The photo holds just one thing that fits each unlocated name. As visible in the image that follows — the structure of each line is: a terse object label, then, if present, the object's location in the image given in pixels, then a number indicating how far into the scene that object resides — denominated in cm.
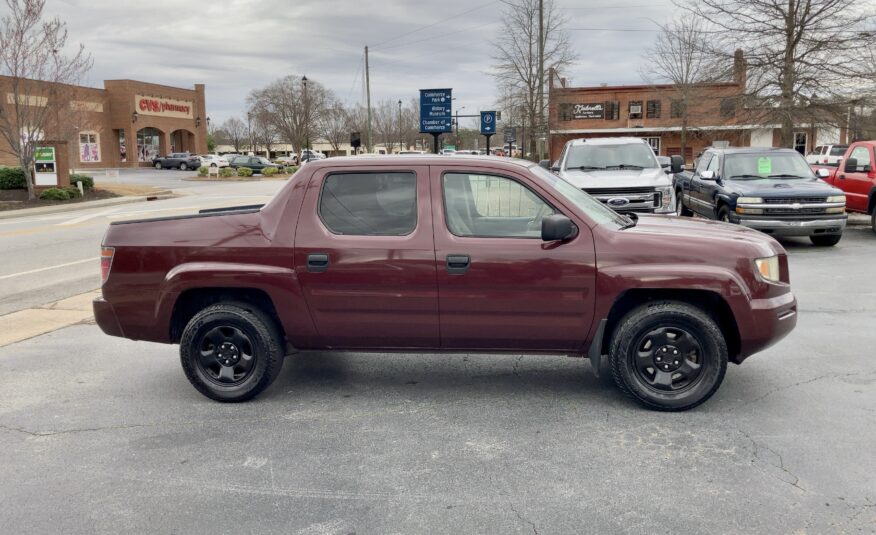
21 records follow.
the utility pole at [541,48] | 3272
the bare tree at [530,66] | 3531
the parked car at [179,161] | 5881
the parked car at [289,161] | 7012
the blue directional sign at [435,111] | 2505
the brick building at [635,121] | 5372
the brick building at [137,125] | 5944
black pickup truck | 1176
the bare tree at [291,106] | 6544
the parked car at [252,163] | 5284
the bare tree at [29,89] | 2281
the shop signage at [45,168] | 2610
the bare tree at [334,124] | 7684
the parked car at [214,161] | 5634
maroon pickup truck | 456
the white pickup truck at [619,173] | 1140
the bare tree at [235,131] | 10806
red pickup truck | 1360
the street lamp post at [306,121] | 5777
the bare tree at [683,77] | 3688
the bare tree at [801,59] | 1870
